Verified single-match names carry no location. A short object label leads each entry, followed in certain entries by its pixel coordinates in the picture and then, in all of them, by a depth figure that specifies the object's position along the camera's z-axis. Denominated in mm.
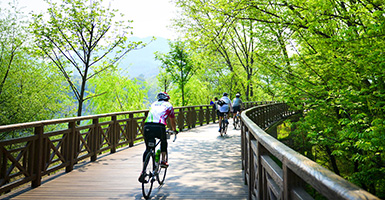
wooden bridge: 2029
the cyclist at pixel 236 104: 16359
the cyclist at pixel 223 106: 13581
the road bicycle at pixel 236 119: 17628
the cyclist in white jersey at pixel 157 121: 5449
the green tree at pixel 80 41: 17625
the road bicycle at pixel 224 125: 13717
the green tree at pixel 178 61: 24672
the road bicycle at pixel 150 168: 5062
